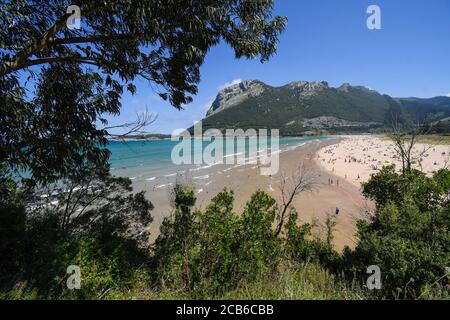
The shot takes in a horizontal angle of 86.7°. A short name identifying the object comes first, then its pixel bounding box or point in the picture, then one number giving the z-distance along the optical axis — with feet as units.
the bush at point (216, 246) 19.16
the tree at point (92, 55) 13.70
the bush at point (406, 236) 18.16
